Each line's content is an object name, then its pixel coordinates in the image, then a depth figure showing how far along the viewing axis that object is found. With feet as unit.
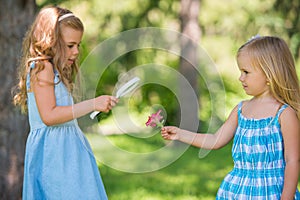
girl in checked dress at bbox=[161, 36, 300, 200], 12.25
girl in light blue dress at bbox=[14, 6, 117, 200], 13.72
